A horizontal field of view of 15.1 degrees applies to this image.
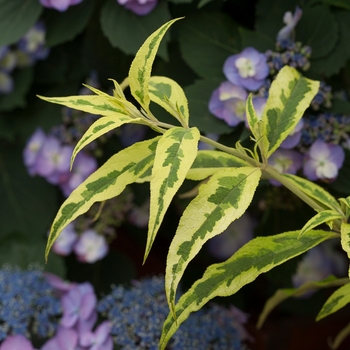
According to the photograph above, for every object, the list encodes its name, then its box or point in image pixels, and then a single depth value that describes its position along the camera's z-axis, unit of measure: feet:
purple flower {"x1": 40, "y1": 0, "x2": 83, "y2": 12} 3.74
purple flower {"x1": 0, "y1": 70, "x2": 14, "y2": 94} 4.06
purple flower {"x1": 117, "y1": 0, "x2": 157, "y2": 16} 3.70
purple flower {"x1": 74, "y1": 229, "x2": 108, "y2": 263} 4.04
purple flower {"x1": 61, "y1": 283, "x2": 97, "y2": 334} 3.56
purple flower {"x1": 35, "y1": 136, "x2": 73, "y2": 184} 4.01
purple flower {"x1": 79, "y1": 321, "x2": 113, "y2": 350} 3.48
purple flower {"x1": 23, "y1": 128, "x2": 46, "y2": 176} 4.05
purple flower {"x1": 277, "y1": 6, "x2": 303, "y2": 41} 3.54
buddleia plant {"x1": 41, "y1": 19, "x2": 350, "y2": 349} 2.90
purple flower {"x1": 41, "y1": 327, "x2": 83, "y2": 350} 3.49
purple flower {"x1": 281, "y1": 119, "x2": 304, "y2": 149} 3.48
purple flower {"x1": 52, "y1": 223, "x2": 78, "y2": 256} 4.04
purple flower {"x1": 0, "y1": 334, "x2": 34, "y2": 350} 3.46
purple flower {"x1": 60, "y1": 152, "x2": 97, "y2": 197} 3.99
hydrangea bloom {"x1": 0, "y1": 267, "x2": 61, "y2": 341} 3.55
